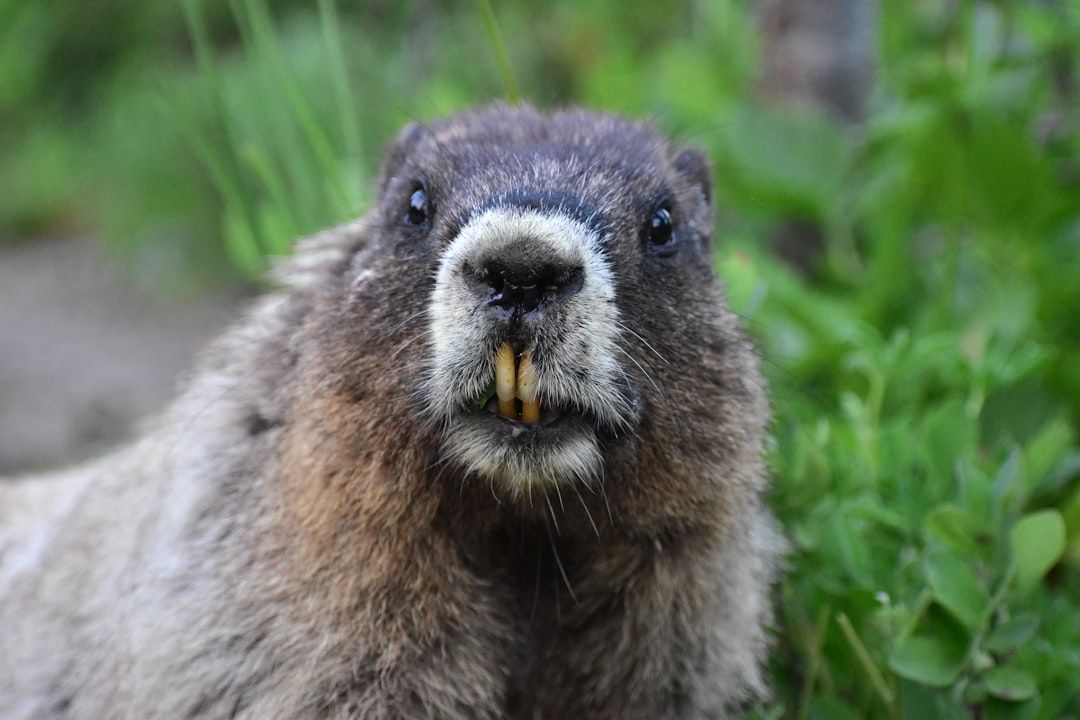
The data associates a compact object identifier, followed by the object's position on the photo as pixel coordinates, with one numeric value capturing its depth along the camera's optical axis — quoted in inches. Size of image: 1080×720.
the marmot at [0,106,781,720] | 198.2
